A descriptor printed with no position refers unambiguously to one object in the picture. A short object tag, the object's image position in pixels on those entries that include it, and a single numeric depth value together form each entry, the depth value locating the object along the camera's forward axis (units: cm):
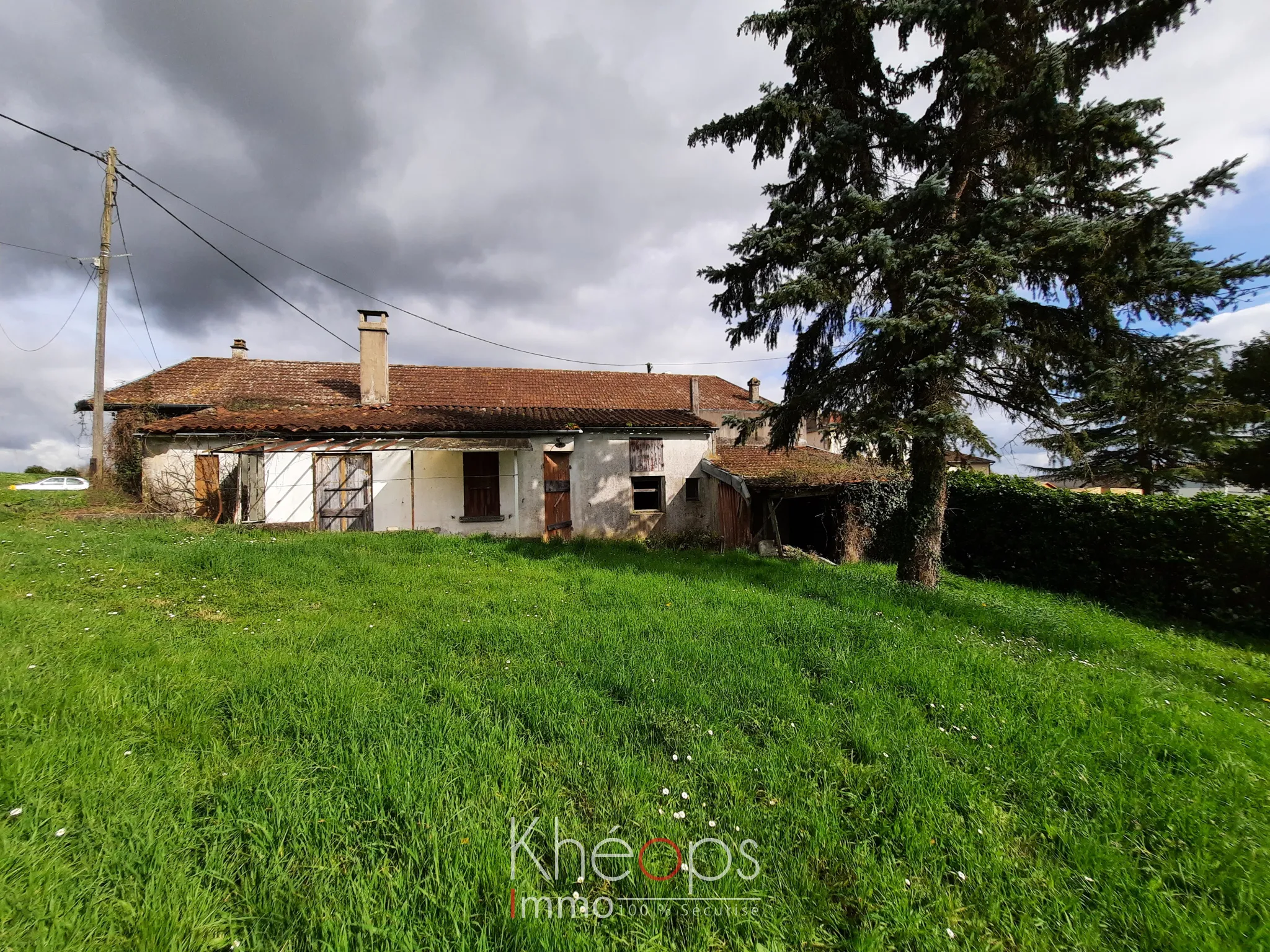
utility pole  1145
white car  2191
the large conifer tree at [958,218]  534
